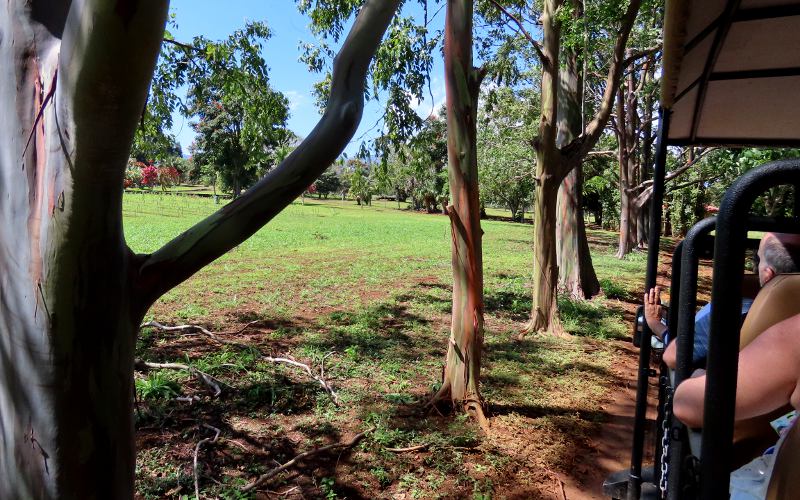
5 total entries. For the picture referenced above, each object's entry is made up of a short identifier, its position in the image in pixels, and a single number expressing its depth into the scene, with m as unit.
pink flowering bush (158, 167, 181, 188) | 30.64
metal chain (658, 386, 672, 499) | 1.61
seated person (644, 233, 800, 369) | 1.40
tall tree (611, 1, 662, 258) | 15.49
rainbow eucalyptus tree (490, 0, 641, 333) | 6.27
